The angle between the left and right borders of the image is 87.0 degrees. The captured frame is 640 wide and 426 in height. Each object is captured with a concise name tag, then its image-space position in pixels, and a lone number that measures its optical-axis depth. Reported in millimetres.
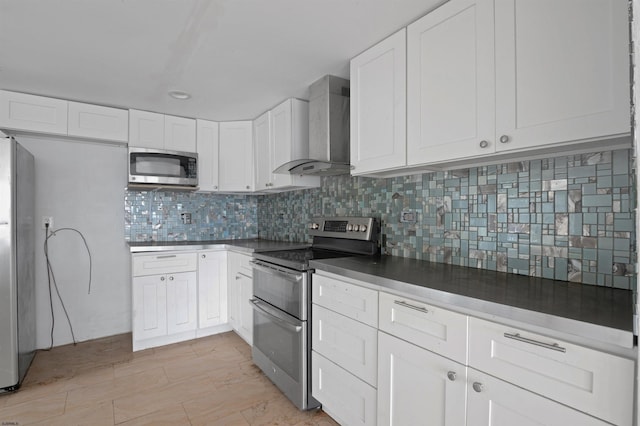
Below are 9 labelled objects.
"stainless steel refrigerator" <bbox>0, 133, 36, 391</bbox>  2154
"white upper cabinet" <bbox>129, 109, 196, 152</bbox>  3043
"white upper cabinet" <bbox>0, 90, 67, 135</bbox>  2545
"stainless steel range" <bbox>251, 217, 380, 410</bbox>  1953
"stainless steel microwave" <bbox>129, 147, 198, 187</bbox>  2982
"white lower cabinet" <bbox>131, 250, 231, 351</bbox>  2869
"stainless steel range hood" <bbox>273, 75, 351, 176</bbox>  2309
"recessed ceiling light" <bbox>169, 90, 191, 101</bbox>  2631
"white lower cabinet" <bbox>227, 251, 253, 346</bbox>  2771
